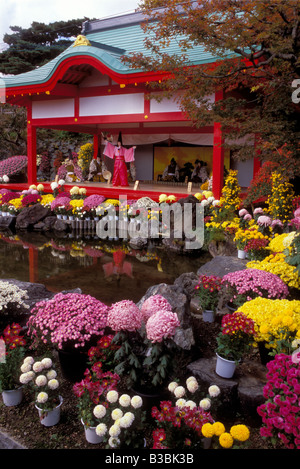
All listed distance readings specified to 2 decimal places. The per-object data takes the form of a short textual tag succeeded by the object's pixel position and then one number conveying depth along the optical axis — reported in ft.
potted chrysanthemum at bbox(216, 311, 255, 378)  11.68
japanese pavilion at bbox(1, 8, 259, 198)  41.29
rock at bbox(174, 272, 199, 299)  19.51
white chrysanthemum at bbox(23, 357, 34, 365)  11.00
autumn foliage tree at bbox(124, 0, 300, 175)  22.75
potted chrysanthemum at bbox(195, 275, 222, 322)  16.35
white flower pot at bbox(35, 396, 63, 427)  10.44
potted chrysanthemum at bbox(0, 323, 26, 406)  11.22
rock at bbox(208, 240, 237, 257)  28.75
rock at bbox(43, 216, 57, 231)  43.52
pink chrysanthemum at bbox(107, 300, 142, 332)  10.89
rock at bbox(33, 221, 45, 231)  43.65
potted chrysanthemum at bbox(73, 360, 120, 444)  9.75
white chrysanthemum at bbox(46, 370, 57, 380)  10.69
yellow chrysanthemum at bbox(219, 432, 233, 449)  8.54
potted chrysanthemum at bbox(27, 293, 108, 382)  12.04
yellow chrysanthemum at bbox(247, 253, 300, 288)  18.06
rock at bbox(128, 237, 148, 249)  35.37
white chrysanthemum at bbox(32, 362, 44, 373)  10.58
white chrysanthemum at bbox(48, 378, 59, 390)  10.39
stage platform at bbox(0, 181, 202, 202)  44.52
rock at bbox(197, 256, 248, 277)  21.95
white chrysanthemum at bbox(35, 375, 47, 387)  10.30
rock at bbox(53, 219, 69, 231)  42.27
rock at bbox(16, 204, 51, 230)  44.16
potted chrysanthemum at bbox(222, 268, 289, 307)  15.61
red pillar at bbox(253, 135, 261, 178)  51.39
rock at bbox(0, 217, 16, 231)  45.03
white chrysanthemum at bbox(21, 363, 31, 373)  10.73
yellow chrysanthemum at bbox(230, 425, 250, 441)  8.58
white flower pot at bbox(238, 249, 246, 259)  25.78
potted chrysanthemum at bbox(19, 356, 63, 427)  10.31
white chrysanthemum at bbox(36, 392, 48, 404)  10.10
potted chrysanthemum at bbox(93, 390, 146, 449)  8.98
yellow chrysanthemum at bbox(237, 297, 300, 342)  11.69
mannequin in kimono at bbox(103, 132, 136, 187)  51.75
